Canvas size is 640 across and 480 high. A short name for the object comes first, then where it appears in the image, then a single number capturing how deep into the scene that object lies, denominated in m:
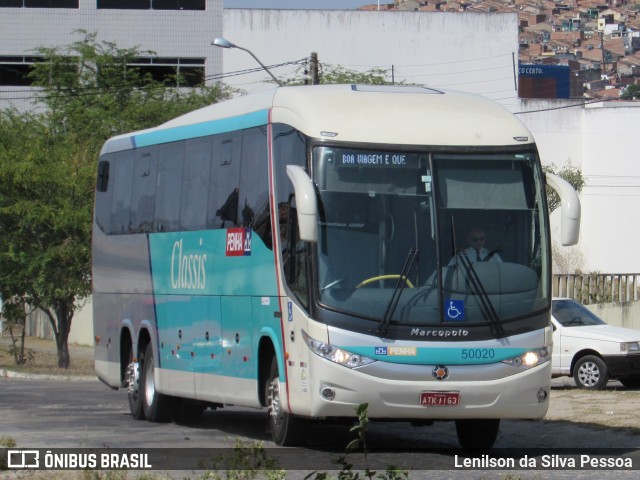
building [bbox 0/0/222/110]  64.69
